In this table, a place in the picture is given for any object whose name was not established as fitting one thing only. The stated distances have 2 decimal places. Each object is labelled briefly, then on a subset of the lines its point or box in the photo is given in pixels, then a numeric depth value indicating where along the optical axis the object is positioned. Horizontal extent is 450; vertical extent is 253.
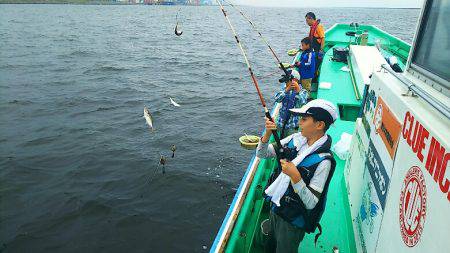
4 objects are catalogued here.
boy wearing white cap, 2.87
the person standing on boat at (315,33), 9.45
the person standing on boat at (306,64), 8.16
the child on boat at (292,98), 6.24
